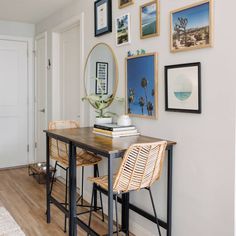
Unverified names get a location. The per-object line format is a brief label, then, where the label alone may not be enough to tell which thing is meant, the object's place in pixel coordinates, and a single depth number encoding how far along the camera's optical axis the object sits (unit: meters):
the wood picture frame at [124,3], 2.57
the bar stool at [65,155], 2.76
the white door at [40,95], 4.54
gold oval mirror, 2.84
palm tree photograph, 2.35
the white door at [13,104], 4.65
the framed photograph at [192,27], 1.90
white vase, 2.50
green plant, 2.86
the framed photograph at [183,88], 1.99
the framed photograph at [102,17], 2.85
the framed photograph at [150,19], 2.28
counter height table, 1.86
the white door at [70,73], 3.76
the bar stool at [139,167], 1.86
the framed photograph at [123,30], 2.60
